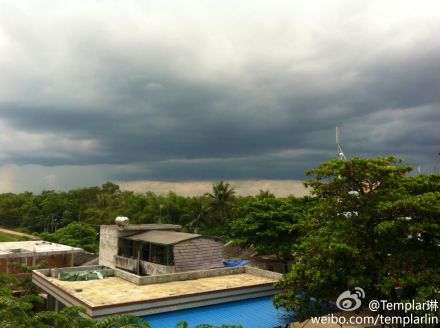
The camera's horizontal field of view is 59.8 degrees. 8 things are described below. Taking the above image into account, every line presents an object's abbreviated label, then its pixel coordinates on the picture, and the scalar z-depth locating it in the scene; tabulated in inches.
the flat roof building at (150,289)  754.8
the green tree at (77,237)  2103.8
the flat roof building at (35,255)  1379.2
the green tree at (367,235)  609.6
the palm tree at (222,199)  2385.6
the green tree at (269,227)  1381.6
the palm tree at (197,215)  2625.5
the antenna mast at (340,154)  1477.7
